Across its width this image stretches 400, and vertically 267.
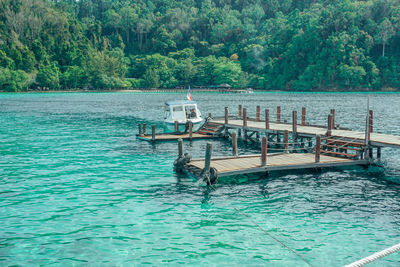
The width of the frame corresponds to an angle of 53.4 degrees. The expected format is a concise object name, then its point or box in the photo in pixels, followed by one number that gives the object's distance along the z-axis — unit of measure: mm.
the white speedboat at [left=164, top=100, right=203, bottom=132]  40250
